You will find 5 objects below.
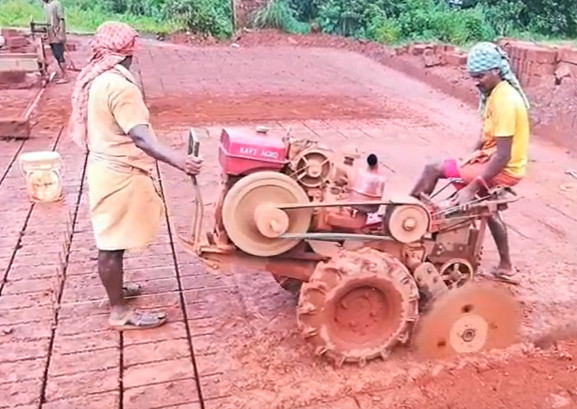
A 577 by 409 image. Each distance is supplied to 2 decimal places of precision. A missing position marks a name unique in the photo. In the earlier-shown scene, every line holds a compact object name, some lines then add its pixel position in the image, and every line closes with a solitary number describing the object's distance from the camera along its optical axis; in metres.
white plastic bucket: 5.88
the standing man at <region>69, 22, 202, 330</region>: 3.58
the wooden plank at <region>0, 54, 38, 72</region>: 10.79
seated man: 3.94
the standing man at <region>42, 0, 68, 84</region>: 12.04
